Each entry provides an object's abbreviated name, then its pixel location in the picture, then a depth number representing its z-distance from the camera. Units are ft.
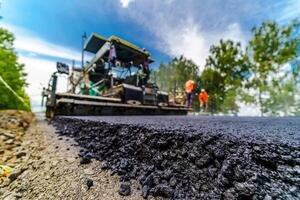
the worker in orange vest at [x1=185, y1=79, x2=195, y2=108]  27.60
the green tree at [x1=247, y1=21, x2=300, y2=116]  40.50
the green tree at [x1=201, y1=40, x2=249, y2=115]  49.90
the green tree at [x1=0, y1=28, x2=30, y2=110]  34.63
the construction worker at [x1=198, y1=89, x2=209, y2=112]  32.30
